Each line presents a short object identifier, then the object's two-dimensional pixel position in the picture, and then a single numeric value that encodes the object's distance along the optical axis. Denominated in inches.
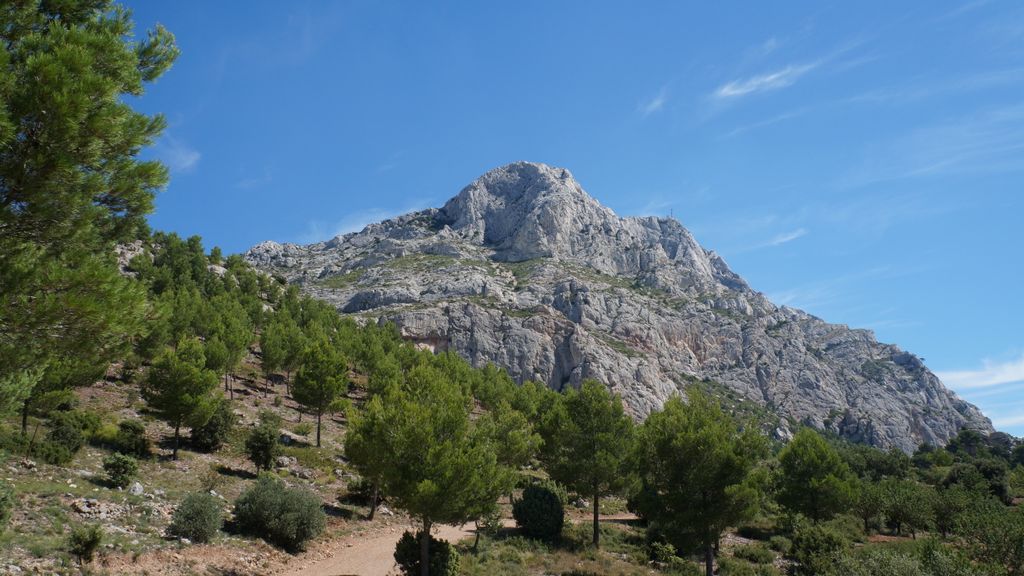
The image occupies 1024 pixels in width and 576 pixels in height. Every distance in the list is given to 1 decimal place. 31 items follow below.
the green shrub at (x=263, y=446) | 1191.6
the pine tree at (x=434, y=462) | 705.0
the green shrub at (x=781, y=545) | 1336.0
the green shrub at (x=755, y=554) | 1223.6
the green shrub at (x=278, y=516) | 849.5
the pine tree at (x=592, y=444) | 1205.1
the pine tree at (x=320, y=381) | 1619.1
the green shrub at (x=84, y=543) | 592.4
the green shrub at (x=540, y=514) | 1175.8
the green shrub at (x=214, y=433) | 1273.4
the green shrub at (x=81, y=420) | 1003.6
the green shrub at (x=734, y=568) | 1059.1
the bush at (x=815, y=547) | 1021.8
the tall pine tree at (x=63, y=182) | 275.9
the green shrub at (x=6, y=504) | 474.9
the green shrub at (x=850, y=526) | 1575.3
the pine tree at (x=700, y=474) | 988.6
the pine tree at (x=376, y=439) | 745.6
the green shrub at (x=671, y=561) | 1016.6
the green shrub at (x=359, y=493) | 1245.8
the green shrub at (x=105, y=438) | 1075.9
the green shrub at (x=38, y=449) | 860.6
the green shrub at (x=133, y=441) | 1085.1
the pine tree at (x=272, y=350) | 2146.9
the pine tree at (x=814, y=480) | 1577.3
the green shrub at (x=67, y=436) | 942.4
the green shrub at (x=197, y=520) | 749.3
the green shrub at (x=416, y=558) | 758.5
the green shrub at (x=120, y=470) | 869.8
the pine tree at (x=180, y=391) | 1159.0
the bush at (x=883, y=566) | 648.4
